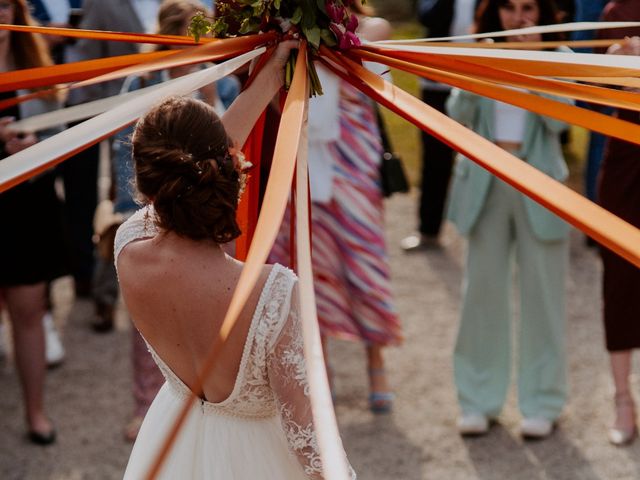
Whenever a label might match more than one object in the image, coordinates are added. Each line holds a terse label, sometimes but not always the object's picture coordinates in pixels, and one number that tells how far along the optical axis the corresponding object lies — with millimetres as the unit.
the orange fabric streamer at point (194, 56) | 2898
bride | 2611
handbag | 5594
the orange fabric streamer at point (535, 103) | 2629
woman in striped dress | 5270
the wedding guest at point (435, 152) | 7027
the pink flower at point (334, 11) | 2865
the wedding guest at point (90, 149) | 6324
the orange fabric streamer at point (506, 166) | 2211
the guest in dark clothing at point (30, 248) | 4965
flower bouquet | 2875
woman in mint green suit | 4980
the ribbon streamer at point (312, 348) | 2104
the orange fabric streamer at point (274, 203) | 2113
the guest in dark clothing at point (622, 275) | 4809
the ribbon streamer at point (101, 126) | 2611
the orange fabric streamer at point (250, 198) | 3297
